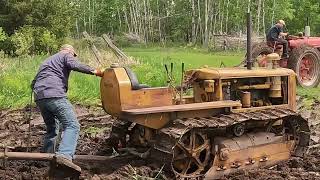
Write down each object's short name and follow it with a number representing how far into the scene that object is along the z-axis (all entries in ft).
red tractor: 51.65
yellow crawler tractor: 24.29
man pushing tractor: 23.91
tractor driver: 51.83
